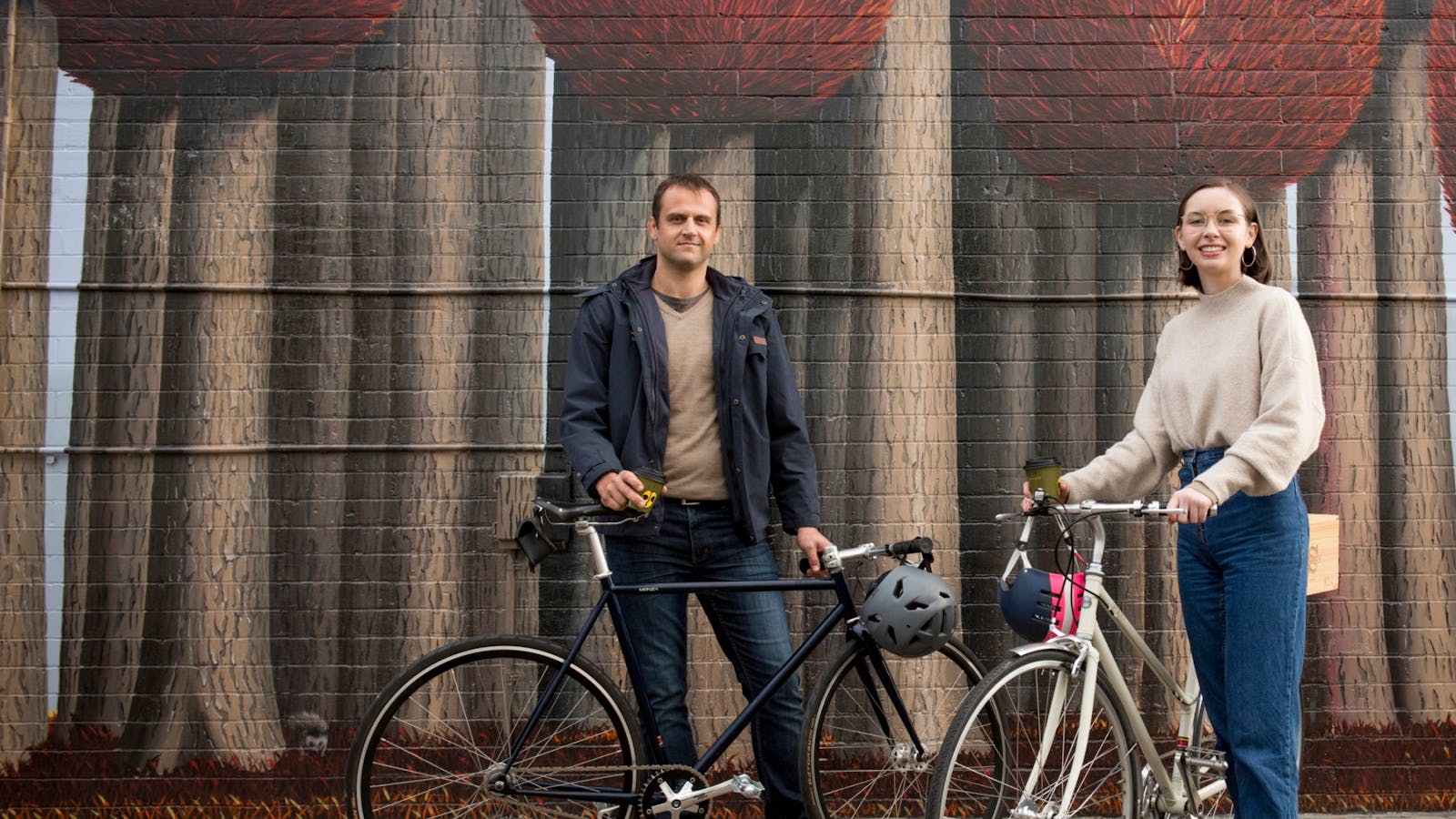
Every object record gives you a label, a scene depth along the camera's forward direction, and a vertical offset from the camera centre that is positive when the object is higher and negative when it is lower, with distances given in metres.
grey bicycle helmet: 3.17 -0.38
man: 3.34 +0.09
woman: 2.86 +0.00
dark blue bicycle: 3.23 -0.78
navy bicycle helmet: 3.14 -0.35
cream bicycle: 2.97 -0.72
